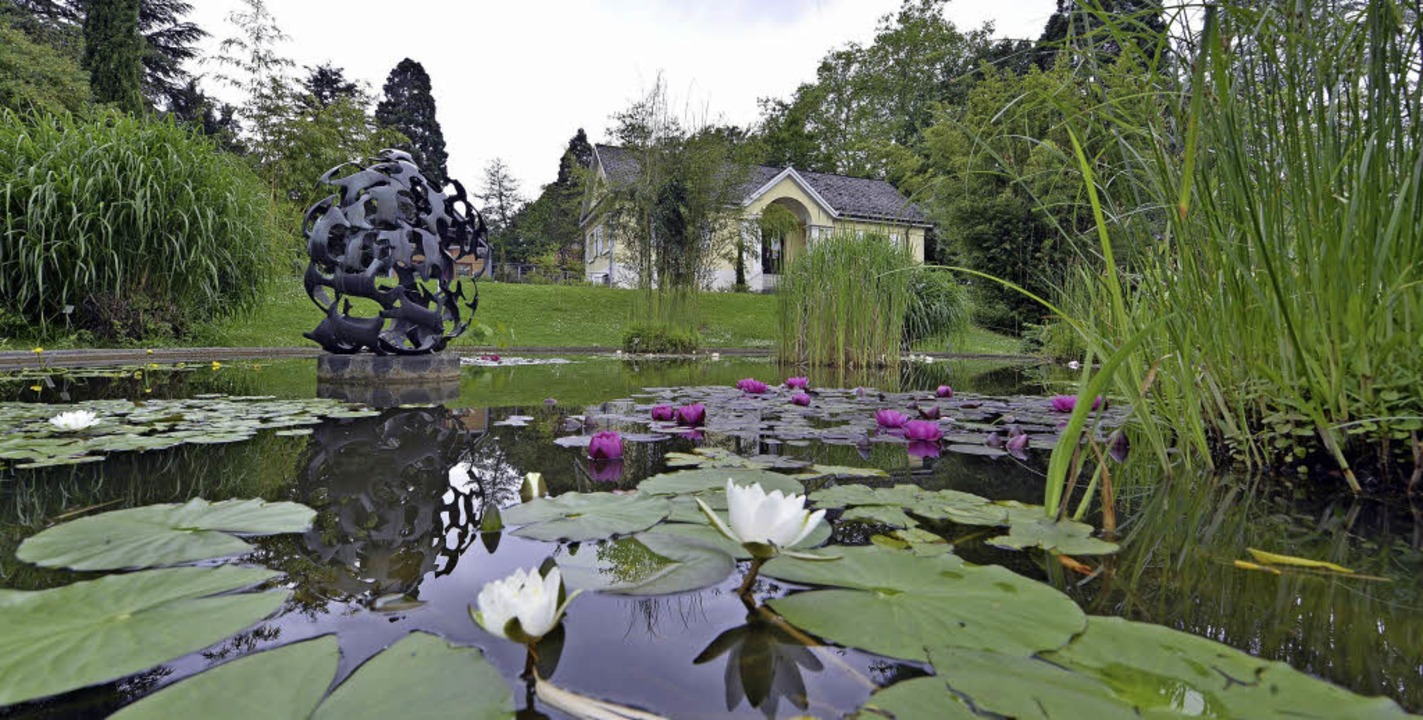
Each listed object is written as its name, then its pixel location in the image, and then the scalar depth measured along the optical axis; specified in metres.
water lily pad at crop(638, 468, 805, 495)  1.16
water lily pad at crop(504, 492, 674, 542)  0.89
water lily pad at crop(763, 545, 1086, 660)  0.57
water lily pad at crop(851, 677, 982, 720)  0.45
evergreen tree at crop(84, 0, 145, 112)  13.84
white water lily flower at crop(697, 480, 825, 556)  0.63
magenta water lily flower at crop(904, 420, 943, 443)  1.73
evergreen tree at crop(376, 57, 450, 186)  29.56
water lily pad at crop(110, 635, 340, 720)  0.43
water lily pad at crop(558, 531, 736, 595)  0.70
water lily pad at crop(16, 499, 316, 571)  0.76
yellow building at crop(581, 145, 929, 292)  17.83
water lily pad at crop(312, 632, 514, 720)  0.45
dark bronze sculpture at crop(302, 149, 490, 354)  3.54
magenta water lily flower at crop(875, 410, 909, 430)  1.93
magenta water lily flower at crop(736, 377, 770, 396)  2.70
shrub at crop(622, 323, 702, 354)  7.85
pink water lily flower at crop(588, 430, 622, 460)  1.46
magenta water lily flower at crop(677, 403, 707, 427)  1.97
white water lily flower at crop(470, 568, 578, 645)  0.50
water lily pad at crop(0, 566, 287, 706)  0.50
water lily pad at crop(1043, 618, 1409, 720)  0.45
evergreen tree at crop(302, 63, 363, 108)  26.78
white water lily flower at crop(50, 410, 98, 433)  1.56
